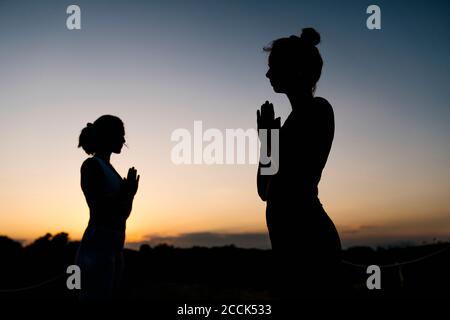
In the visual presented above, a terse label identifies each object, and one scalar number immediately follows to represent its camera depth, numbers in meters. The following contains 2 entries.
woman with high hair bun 1.79
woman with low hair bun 3.08
